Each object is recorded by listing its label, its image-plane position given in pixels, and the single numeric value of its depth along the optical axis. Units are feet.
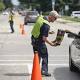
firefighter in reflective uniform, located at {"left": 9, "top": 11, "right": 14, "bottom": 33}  107.76
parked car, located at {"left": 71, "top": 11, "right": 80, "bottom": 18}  281.58
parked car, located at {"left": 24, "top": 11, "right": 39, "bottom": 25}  166.54
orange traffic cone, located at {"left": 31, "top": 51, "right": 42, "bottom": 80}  28.32
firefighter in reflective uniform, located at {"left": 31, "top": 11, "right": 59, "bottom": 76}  35.42
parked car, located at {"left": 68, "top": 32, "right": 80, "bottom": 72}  35.32
